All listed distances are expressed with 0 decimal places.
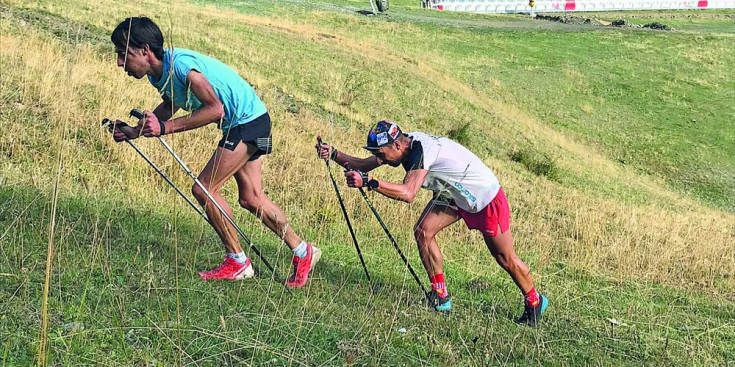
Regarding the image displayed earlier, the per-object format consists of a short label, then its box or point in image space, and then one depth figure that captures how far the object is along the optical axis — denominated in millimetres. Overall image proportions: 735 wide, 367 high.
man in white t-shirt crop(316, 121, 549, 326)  5434
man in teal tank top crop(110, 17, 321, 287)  4816
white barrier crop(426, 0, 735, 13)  61656
